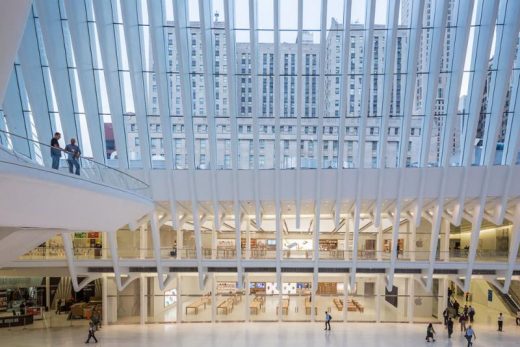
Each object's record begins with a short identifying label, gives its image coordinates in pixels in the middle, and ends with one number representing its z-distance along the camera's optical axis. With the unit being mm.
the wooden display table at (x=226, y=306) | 26138
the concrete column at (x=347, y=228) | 26047
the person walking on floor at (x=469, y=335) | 20016
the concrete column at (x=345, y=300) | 25038
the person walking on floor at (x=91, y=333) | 20688
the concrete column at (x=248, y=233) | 25889
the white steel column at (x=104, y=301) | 25109
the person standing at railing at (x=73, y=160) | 12152
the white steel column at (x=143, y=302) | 25328
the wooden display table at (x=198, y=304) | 25938
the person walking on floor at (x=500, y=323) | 23336
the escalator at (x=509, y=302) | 27172
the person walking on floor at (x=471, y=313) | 24109
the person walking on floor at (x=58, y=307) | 27509
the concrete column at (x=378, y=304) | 25628
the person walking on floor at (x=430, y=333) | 21109
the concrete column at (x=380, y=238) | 25641
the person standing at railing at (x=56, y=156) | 11703
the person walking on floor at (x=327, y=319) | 23188
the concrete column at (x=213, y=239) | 26561
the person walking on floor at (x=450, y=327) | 21912
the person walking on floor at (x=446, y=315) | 23495
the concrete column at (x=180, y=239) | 25156
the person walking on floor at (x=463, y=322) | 23094
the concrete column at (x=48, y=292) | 29094
